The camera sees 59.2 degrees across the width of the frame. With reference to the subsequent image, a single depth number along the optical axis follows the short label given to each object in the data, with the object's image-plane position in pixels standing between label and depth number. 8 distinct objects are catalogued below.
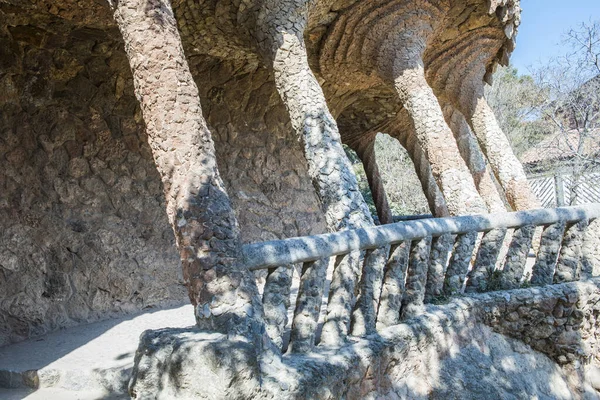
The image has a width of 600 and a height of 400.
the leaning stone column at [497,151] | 4.93
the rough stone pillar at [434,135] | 4.34
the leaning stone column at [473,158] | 5.23
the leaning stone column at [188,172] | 2.10
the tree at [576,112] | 12.01
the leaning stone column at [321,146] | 2.58
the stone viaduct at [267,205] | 2.22
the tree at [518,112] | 15.60
